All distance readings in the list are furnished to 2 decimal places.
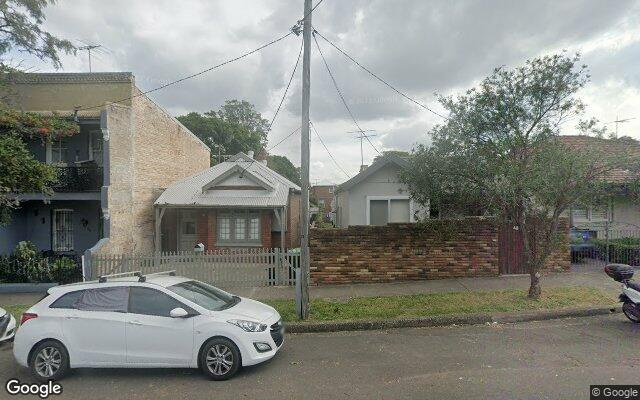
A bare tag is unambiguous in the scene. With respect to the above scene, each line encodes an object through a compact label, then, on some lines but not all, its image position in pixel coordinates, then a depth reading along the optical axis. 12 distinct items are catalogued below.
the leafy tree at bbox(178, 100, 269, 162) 38.88
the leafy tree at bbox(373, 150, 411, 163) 12.45
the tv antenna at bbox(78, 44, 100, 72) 14.89
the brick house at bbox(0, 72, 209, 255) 13.66
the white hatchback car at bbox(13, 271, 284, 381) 4.91
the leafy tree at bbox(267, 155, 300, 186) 51.62
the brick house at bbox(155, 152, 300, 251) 15.02
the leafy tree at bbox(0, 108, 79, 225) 9.31
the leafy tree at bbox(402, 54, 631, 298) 6.97
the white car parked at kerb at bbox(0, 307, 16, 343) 6.38
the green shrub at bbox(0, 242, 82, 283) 10.71
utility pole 7.20
